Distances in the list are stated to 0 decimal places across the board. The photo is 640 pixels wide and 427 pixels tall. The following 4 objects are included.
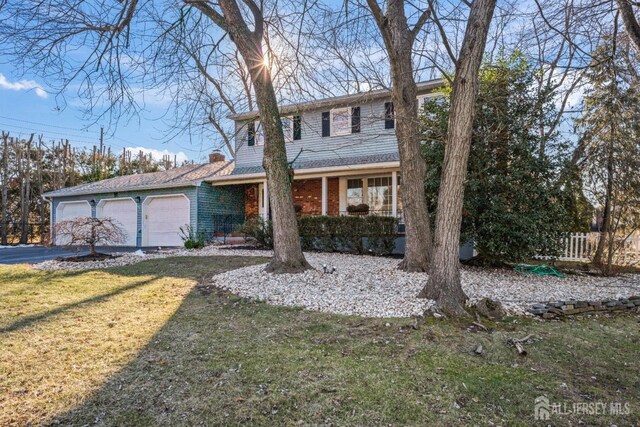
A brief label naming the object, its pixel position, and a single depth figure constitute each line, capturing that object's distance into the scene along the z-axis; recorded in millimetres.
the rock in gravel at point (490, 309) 4543
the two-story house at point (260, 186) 13148
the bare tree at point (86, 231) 10219
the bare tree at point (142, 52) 6836
